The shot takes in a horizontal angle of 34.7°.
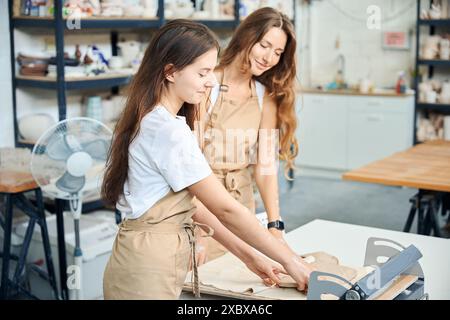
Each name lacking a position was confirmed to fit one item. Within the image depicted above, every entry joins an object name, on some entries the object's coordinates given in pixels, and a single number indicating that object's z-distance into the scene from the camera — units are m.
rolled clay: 1.99
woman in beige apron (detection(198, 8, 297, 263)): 2.59
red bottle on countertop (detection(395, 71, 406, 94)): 7.00
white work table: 2.17
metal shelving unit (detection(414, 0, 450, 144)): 6.77
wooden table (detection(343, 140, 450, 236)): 3.69
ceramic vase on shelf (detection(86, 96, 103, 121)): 4.82
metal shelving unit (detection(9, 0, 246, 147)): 4.13
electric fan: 3.37
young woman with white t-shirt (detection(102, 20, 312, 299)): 1.72
